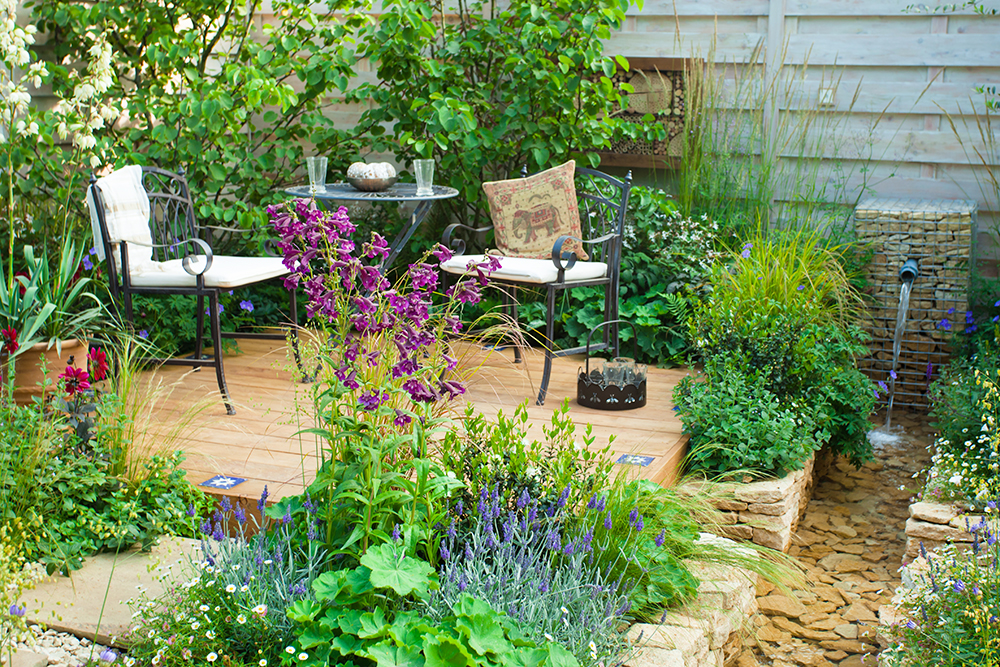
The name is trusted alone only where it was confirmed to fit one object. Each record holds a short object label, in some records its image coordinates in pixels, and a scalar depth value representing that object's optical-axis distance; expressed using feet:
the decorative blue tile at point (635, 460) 9.77
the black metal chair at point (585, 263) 12.47
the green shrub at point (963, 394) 10.62
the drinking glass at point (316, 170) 13.53
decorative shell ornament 13.85
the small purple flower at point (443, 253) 6.63
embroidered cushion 14.58
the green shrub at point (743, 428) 10.34
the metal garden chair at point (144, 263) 11.71
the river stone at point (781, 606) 9.17
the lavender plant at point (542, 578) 6.05
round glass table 13.11
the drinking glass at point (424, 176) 13.48
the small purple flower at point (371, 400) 6.22
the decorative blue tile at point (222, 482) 9.11
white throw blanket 11.78
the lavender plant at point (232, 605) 5.91
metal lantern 12.18
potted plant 9.60
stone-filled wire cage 14.06
